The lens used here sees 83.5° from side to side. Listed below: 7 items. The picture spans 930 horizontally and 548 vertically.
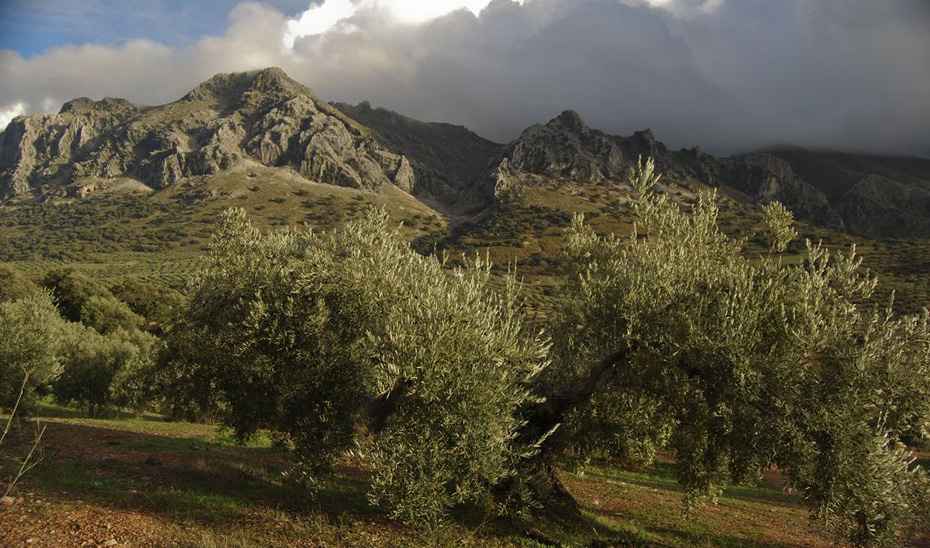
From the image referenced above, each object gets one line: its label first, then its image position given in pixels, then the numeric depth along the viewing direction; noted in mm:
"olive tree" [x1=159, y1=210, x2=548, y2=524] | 16406
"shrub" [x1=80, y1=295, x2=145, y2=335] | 83438
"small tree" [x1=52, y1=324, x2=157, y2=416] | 48531
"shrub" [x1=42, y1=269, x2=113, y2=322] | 87062
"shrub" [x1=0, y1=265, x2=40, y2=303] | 89312
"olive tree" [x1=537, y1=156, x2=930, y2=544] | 16641
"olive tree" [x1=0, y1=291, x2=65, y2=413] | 33125
